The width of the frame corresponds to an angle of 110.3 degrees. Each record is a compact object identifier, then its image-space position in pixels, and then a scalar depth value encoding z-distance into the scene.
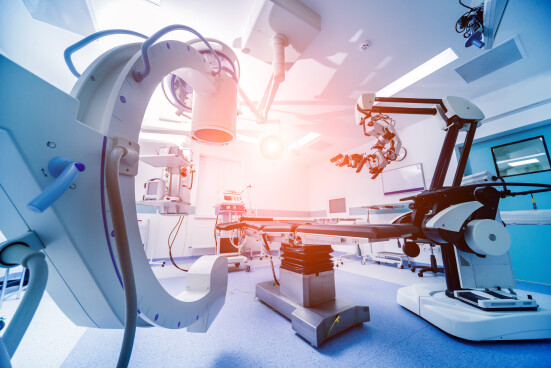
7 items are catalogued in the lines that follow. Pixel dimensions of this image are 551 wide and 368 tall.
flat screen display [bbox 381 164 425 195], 3.81
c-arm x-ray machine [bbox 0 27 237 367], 0.31
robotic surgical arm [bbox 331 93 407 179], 1.73
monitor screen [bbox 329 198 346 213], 5.35
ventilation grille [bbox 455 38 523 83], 2.24
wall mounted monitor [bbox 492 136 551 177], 2.64
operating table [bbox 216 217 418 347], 0.99
